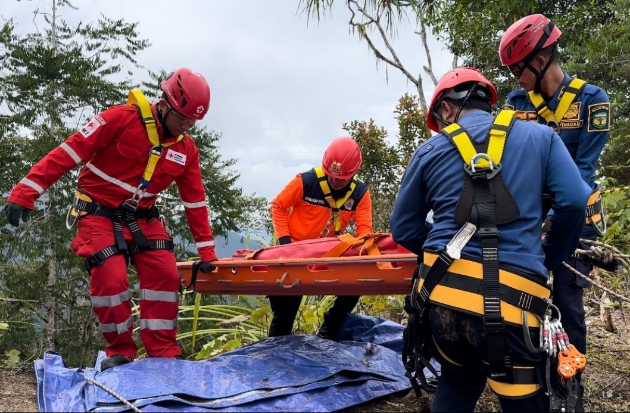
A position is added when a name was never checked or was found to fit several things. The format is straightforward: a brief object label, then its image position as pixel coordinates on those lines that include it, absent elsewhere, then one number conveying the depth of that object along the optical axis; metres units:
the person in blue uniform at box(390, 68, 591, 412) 2.29
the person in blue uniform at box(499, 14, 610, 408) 3.14
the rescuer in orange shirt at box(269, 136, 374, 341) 4.86
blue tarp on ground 3.14
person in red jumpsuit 3.83
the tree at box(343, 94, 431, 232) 8.53
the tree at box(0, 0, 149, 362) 16.28
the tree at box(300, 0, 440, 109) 9.05
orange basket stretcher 3.44
